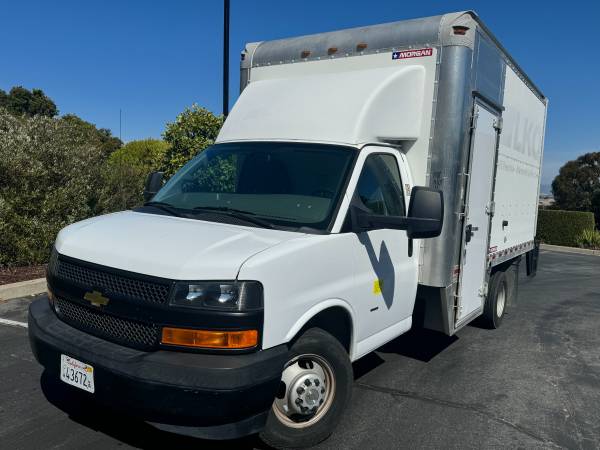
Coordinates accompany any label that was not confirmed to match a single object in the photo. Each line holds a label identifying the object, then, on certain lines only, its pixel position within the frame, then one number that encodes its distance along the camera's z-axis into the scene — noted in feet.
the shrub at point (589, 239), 62.85
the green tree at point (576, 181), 95.45
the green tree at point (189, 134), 35.60
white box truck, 9.70
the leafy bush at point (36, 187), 27.94
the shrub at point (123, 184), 36.70
